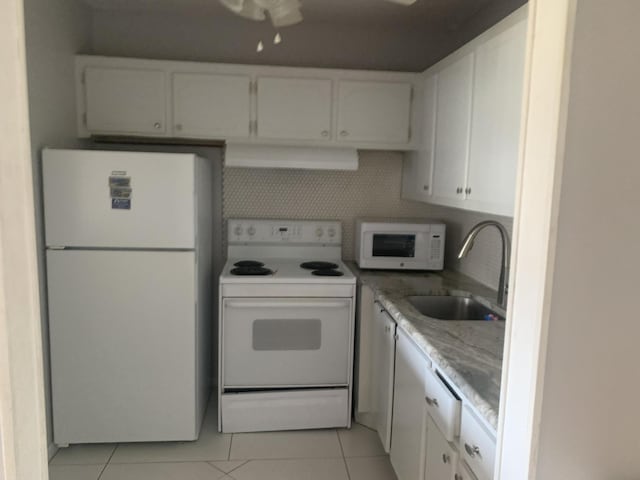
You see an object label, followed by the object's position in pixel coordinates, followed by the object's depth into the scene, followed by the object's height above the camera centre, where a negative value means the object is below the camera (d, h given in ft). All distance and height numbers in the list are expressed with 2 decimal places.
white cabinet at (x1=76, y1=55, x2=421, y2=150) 9.12 +1.63
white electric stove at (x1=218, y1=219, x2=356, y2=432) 8.93 -3.07
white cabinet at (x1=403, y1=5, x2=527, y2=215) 5.77 +1.03
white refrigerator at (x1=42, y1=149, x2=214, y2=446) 7.94 -1.88
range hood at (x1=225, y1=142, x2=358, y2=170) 9.37 +0.59
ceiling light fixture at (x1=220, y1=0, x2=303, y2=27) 5.03 +1.96
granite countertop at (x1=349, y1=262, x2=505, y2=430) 4.52 -1.80
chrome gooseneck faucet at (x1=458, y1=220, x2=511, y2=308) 7.17 -1.06
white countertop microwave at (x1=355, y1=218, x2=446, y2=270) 9.92 -1.14
